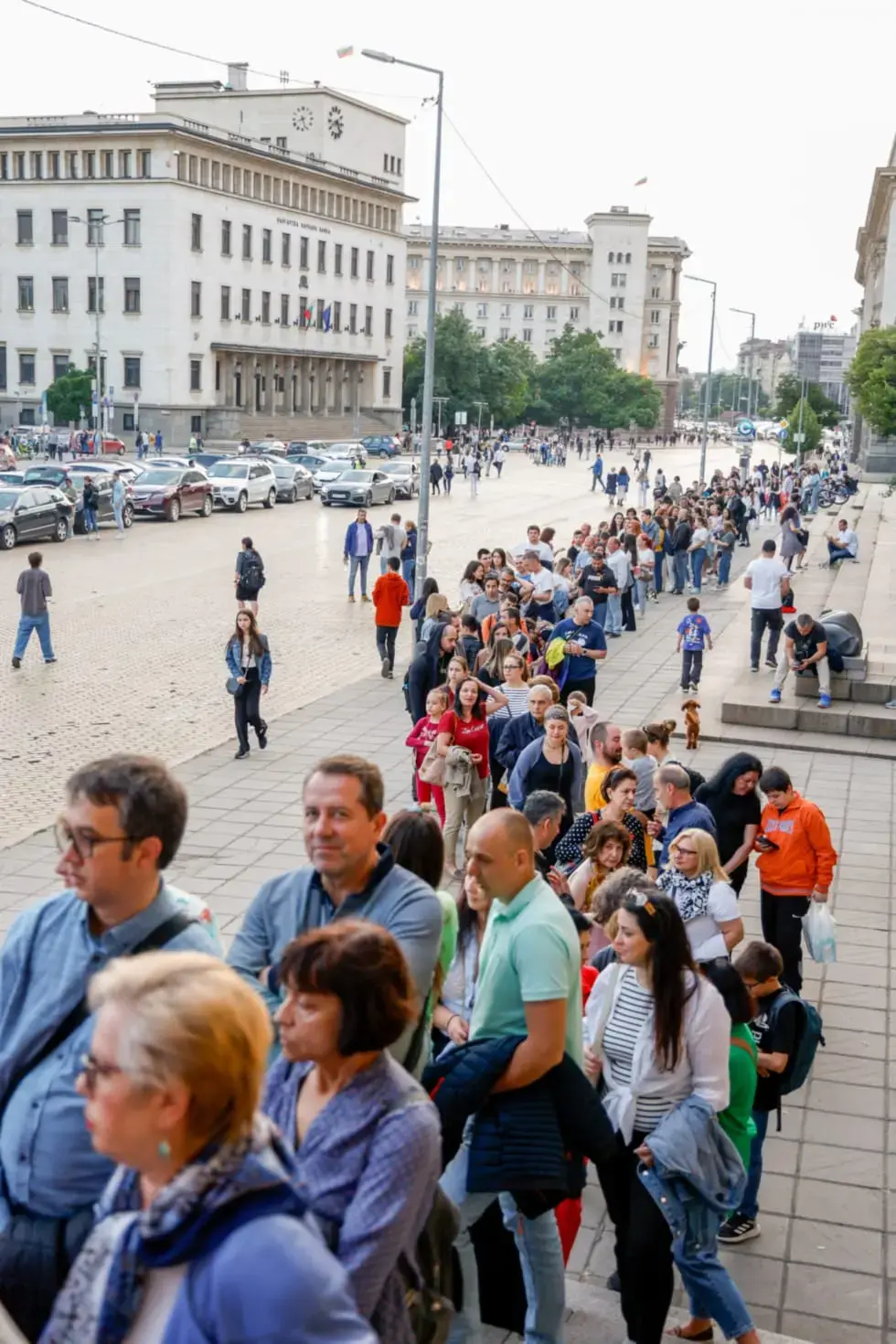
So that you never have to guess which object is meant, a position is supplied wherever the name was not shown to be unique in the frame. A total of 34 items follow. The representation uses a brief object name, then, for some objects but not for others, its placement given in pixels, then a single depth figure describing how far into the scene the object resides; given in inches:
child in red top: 446.3
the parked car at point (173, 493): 1686.8
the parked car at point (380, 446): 2987.2
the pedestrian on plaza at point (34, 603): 765.3
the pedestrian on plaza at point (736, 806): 357.7
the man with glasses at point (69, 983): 128.1
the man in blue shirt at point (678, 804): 324.2
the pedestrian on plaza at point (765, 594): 798.5
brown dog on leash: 582.2
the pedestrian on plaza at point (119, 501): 1520.7
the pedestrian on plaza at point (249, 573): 862.5
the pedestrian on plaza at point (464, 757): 444.8
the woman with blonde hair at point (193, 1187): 91.4
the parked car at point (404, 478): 2166.6
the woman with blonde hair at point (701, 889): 272.2
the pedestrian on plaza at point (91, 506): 1477.6
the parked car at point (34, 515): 1355.8
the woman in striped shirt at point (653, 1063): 191.3
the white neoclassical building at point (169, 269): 3117.6
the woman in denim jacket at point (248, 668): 588.4
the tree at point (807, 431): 2827.3
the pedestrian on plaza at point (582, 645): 575.2
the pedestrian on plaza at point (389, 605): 770.8
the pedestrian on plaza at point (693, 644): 748.6
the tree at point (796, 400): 3518.7
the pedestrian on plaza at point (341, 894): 158.9
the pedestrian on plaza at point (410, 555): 984.3
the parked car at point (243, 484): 1878.7
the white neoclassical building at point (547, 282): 6161.4
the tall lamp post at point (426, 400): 943.5
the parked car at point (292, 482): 2082.9
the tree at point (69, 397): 2861.7
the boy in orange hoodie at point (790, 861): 341.7
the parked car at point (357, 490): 2005.4
